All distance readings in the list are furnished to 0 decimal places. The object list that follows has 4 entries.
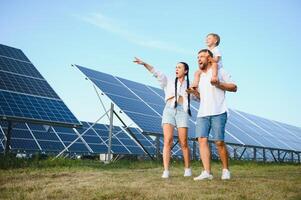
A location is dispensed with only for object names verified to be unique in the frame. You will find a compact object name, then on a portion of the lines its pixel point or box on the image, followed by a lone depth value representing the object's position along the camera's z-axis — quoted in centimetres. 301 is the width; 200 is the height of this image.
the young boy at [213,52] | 550
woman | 603
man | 536
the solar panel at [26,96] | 987
